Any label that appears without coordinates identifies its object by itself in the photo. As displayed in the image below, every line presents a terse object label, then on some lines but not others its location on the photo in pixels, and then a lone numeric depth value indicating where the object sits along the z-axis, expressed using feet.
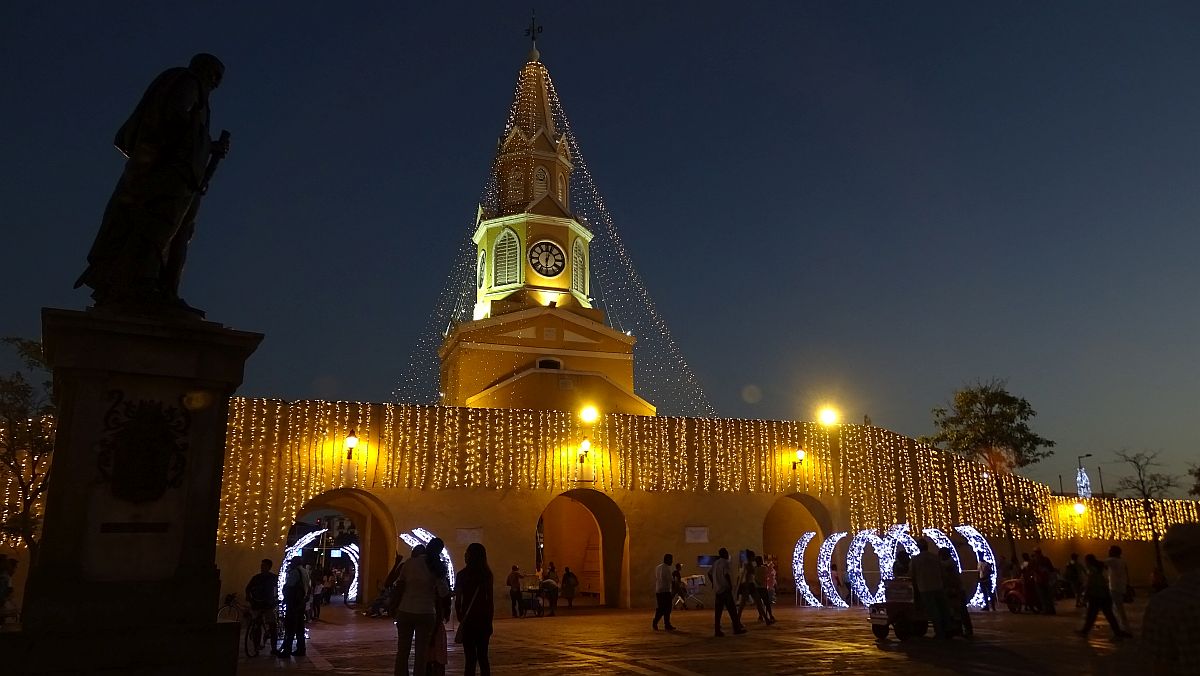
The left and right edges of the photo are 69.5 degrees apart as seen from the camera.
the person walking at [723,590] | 47.22
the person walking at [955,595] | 44.57
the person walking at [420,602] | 25.43
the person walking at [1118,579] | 42.78
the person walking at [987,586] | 68.49
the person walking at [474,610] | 25.80
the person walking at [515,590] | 67.97
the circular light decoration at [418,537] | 64.13
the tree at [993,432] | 107.65
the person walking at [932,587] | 42.52
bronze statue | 20.97
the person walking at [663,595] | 52.13
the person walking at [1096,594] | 43.86
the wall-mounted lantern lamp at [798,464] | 82.07
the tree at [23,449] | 54.95
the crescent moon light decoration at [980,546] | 67.82
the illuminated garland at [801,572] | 76.64
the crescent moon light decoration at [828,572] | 75.46
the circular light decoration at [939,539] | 67.31
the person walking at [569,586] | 79.97
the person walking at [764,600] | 54.53
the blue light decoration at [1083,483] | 188.65
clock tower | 101.55
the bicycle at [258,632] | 41.45
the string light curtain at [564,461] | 65.36
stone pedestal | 18.07
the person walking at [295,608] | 40.91
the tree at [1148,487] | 117.91
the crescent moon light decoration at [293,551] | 61.12
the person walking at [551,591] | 71.31
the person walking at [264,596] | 42.83
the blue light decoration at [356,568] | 81.45
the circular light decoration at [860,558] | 69.77
